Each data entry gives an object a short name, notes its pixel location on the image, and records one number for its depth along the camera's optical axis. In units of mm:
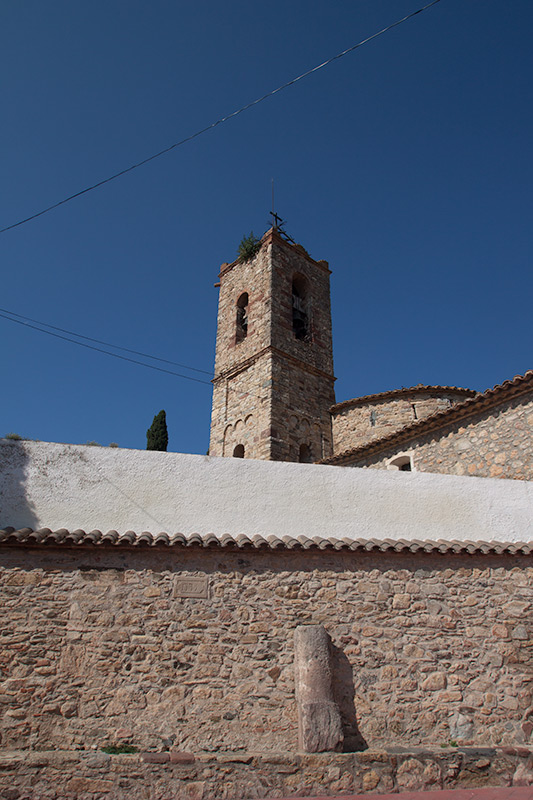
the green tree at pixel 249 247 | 19656
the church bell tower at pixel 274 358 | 16031
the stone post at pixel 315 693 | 5895
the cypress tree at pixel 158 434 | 20797
